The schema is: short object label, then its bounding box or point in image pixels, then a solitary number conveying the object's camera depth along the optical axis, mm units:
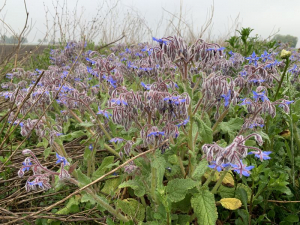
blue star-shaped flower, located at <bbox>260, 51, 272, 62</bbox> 778
